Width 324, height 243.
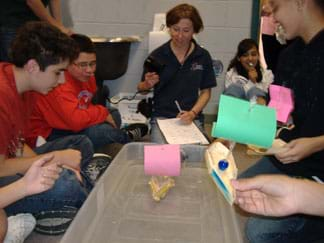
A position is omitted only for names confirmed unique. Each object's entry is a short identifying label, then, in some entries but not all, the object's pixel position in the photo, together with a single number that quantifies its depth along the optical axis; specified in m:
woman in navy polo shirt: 2.13
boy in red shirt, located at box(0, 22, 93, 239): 1.31
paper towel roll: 2.63
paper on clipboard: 1.78
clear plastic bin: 1.03
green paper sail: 0.84
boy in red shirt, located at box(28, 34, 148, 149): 1.85
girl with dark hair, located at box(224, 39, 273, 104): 2.57
